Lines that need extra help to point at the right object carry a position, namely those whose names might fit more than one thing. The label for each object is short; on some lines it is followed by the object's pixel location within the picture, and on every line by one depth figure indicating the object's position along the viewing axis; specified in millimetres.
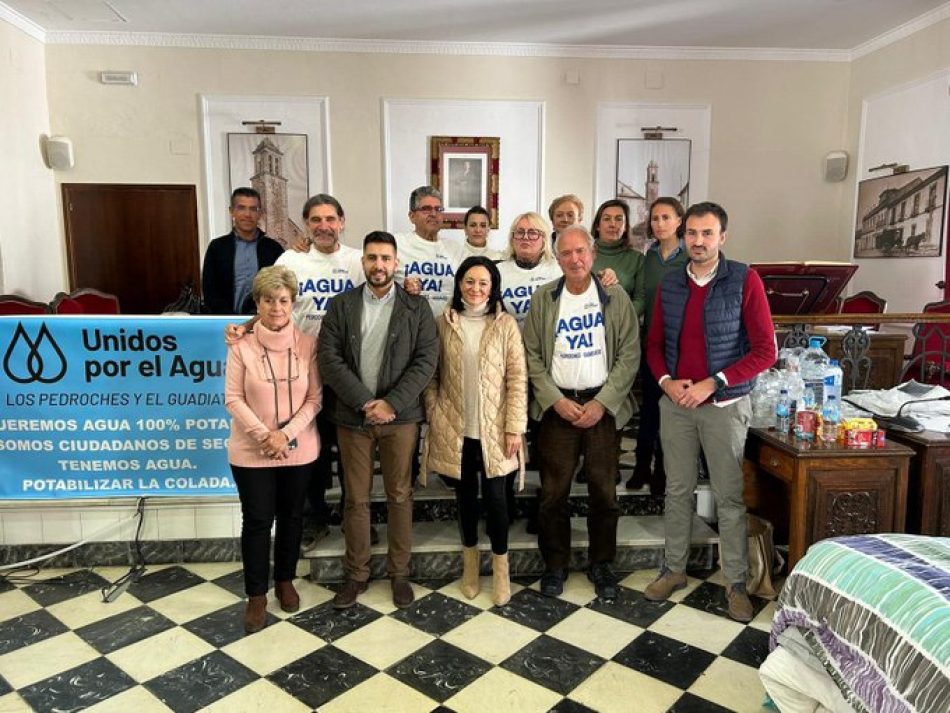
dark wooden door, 6238
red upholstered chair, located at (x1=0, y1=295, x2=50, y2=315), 4980
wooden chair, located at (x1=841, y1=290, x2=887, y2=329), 5621
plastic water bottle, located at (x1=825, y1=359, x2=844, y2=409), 2963
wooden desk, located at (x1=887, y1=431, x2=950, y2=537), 2697
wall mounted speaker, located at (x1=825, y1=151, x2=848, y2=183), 6559
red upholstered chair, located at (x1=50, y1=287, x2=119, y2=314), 5203
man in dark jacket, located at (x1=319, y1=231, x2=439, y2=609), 2592
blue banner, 2934
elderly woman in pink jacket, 2488
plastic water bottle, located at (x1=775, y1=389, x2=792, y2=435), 2863
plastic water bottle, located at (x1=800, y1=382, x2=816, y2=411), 2920
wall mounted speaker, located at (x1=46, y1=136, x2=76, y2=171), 6016
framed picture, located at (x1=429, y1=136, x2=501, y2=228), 6406
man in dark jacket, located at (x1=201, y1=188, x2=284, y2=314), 3352
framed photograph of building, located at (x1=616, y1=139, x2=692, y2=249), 6539
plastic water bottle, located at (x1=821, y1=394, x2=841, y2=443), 2695
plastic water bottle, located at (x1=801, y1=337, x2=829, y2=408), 2980
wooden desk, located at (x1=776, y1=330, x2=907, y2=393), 4531
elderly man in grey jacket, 2695
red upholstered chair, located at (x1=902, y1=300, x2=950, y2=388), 4629
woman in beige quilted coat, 2646
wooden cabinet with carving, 2572
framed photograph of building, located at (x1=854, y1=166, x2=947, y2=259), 5516
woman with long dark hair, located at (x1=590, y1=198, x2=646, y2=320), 3160
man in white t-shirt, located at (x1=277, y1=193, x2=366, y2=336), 2939
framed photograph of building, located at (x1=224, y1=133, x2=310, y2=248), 6262
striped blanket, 1457
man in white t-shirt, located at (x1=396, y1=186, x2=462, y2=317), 3217
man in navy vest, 2535
